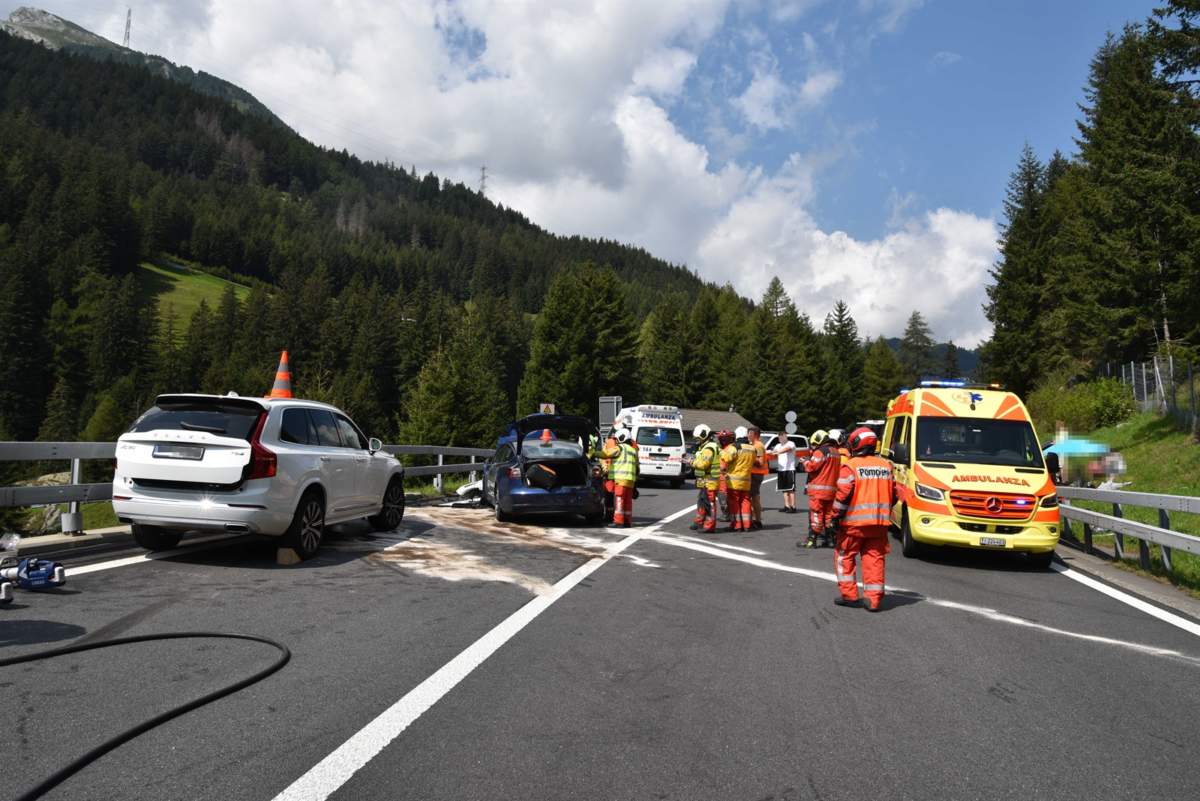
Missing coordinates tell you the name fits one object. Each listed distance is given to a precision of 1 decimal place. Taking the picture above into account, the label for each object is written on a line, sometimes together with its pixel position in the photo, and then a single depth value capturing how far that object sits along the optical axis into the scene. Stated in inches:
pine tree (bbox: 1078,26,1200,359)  880.3
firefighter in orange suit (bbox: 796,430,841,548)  503.8
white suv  335.9
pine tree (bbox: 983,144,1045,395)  2320.4
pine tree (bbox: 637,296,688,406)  3693.4
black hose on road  137.2
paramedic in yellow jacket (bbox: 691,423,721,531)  583.2
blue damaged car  544.7
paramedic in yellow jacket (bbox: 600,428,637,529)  570.3
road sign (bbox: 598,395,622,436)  1401.3
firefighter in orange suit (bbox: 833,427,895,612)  314.3
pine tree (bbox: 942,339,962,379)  5413.4
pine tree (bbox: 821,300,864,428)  4003.4
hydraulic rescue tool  271.0
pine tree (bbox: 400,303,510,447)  1932.8
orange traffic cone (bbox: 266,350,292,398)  529.9
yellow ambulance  427.2
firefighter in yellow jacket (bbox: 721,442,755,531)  582.9
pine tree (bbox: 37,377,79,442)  3201.3
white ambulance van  1122.7
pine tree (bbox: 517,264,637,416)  2822.3
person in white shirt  767.1
